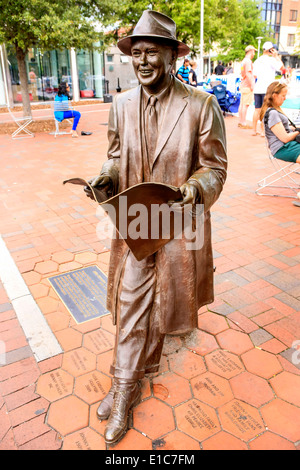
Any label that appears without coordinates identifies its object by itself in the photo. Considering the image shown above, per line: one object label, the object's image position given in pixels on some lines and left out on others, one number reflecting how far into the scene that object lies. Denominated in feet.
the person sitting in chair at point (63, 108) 37.98
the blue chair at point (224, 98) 47.65
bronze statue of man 7.58
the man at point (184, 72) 46.48
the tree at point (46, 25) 34.47
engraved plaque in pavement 11.53
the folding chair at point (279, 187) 21.46
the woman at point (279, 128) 19.31
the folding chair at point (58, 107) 37.91
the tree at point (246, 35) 152.25
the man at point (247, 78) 37.29
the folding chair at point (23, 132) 39.51
